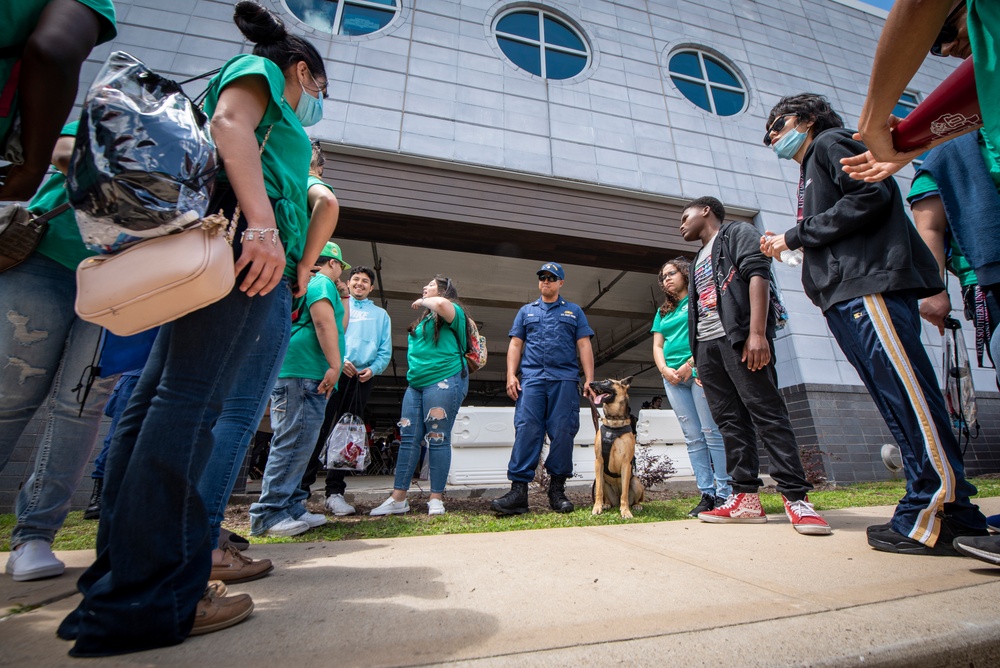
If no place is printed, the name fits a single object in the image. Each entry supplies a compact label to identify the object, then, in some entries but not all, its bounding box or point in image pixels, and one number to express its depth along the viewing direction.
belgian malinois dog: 3.41
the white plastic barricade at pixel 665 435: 5.90
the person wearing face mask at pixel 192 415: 0.93
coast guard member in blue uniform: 3.39
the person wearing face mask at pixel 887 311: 1.69
